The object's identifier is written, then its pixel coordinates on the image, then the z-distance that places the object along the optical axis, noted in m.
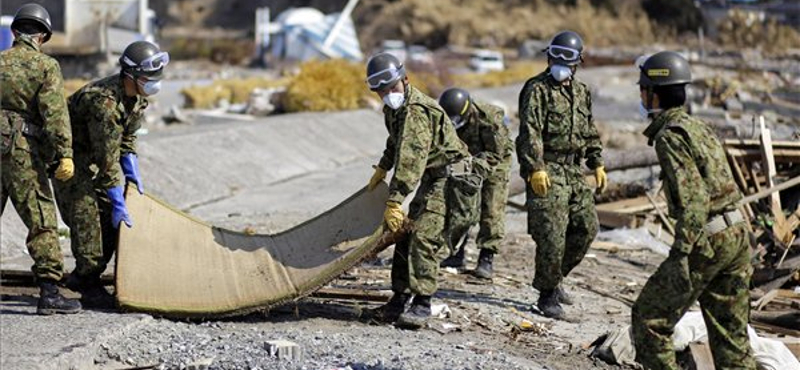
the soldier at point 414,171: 13.77
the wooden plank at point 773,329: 15.38
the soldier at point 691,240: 10.85
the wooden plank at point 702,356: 12.73
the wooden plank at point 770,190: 13.35
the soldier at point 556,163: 15.39
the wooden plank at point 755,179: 19.70
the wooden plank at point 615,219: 23.35
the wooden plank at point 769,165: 18.87
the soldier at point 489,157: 17.91
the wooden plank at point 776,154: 19.60
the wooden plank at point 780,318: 15.80
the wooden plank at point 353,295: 15.39
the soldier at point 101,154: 14.07
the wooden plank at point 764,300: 16.95
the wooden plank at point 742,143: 20.18
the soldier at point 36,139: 13.57
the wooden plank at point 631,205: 24.01
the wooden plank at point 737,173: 19.45
